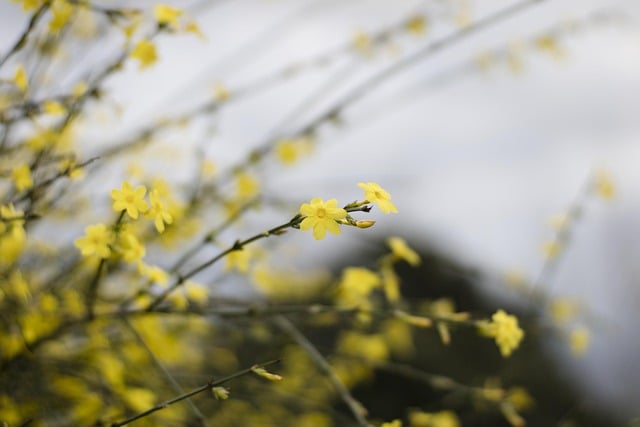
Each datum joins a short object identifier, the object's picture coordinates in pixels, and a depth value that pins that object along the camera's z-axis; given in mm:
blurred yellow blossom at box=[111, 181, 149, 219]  1184
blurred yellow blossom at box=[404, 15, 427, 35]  1649
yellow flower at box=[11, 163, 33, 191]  1265
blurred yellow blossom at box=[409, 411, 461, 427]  1461
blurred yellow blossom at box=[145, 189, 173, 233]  1194
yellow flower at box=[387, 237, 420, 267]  1352
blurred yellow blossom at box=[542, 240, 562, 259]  1639
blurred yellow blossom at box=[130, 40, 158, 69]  1282
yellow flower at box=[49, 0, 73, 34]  1265
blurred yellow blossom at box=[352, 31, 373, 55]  1608
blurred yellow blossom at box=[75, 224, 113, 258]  1203
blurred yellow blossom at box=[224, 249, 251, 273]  1294
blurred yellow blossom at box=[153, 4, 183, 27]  1261
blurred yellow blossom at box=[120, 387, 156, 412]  1353
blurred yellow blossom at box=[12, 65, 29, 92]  1273
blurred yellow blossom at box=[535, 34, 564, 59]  1821
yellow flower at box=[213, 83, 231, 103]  1543
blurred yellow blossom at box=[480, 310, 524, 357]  1261
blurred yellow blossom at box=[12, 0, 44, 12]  1239
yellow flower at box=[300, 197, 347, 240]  1149
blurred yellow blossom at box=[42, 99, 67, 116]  1301
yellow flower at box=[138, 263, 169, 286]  1247
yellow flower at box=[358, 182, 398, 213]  1158
